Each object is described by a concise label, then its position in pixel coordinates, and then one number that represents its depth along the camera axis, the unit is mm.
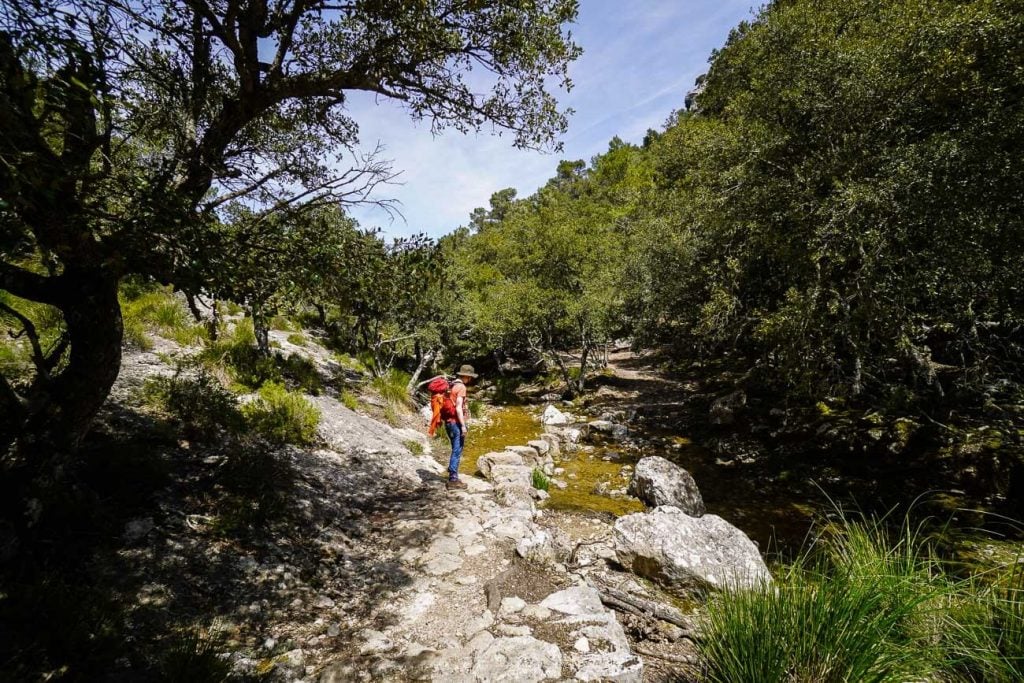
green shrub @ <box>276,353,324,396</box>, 13484
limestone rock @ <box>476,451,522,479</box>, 11562
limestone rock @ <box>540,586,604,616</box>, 5137
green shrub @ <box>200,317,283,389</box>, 11219
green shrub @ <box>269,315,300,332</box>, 20281
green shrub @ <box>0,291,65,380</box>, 7027
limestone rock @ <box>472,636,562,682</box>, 4086
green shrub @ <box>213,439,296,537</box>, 5969
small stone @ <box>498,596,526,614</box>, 5212
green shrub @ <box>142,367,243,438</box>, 7938
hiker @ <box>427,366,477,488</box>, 9250
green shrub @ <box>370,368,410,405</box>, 16922
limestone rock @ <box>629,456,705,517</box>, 10381
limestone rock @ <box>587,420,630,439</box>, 17484
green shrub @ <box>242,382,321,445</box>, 9094
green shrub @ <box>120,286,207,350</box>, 12115
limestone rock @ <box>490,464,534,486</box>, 10283
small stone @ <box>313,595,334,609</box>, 5143
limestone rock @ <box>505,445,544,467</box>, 13623
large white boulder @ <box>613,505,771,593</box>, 6848
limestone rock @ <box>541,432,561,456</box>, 15185
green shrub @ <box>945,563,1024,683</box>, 2934
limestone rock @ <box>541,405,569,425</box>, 19844
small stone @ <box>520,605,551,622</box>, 5073
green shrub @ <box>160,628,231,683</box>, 3309
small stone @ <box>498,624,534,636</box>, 4777
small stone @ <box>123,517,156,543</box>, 4945
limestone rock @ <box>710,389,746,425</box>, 18172
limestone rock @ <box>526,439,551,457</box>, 14773
